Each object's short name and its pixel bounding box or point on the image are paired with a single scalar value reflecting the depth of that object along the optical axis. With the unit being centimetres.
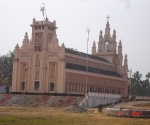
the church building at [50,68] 7662
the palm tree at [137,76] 13525
